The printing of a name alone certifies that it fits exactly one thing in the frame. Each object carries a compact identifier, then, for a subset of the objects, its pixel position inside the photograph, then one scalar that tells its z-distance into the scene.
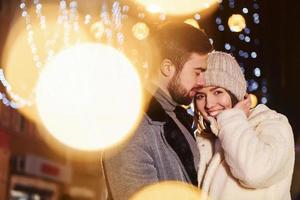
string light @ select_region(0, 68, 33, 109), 20.58
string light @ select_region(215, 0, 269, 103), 12.83
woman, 3.25
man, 3.26
